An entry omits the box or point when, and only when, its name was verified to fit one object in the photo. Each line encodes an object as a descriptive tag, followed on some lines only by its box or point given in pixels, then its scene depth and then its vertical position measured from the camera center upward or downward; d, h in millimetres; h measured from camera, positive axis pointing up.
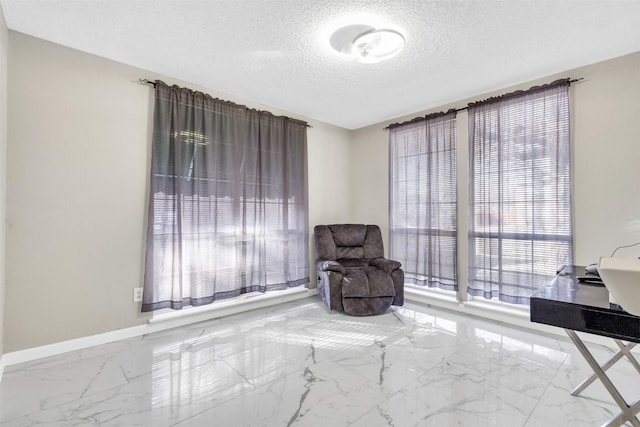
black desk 1066 -371
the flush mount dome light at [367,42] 2084 +1306
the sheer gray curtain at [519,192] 2719 +270
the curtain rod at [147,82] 2713 +1258
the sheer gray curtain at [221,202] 2775 +166
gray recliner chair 3230 -704
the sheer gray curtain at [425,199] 3459 +242
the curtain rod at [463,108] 2656 +1268
